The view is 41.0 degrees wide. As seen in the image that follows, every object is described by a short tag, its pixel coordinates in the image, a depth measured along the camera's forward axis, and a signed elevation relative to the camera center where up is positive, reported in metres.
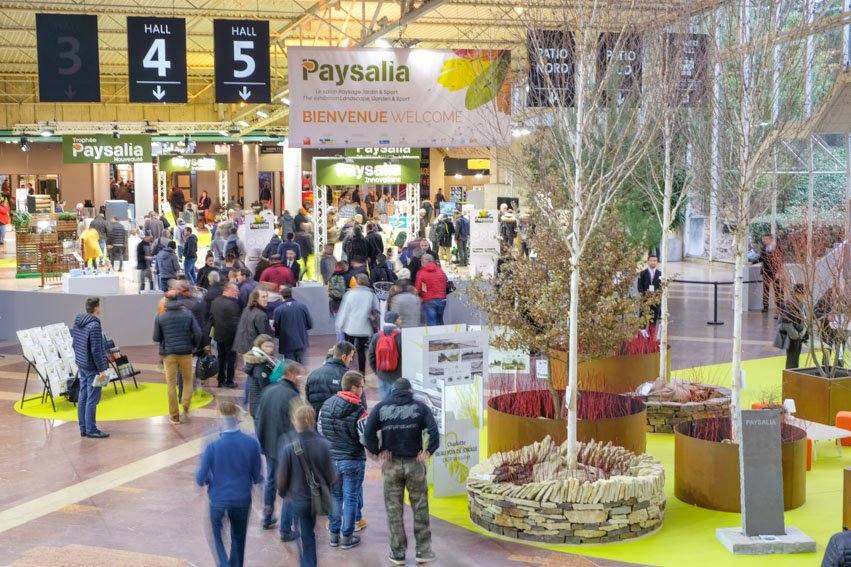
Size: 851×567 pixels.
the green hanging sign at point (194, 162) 43.62 +2.47
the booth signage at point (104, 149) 36.59 +2.53
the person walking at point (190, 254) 22.72 -0.55
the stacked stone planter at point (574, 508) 8.79 -2.22
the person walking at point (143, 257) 21.61 -0.58
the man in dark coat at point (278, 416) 8.59 -1.45
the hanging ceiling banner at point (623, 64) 9.77 +1.62
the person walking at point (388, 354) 11.30 -1.28
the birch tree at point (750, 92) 9.60 +1.12
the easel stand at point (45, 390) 13.69 -2.00
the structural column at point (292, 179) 37.44 +1.54
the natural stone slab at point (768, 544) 8.48 -2.40
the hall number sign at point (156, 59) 16.42 +2.44
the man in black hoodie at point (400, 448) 8.08 -1.59
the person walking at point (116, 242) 27.34 -0.37
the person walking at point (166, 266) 19.20 -0.67
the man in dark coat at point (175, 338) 12.39 -1.23
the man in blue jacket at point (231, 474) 7.48 -1.64
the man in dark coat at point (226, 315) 14.20 -1.12
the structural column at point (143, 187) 40.75 +1.42
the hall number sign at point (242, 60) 16.81 +2.45
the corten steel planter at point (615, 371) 12.88 -1.69
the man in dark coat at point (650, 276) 16.66 -0.78
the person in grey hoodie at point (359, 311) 14.15 -1.07
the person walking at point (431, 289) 16.45 -0.93
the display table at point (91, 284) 19.53 -0.99
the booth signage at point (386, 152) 26.81 +1.75
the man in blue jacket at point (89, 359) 11.92 -1.39
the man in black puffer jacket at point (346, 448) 8.49 -1.68
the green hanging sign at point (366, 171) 24.88 +1.22
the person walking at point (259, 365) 9.79 -1.21
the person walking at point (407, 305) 13.98 -0.99
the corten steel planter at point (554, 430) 10.09 -1.85
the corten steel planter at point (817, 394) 12.05 -1.84
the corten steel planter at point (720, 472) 9.52 -2.12
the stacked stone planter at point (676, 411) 12.20 -2.02
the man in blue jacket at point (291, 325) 13.36 -1.17
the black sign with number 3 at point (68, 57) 15.95 +2.38
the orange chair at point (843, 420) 11.65 -2.03
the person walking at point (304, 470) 7.56 -1.63
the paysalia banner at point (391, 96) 18.58 +2.14
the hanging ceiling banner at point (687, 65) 10.98 +1.56
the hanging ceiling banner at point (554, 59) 9.55 +1.49
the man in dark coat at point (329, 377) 9.34 -1.25
